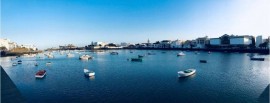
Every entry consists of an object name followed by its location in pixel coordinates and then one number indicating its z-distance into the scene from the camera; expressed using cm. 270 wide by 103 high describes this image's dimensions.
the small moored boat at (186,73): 2733
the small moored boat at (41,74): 2880
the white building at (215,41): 10414
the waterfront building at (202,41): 11558
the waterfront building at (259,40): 9306
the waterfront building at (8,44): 10860
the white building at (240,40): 9299
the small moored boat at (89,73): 2898
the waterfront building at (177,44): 14301
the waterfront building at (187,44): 13483
